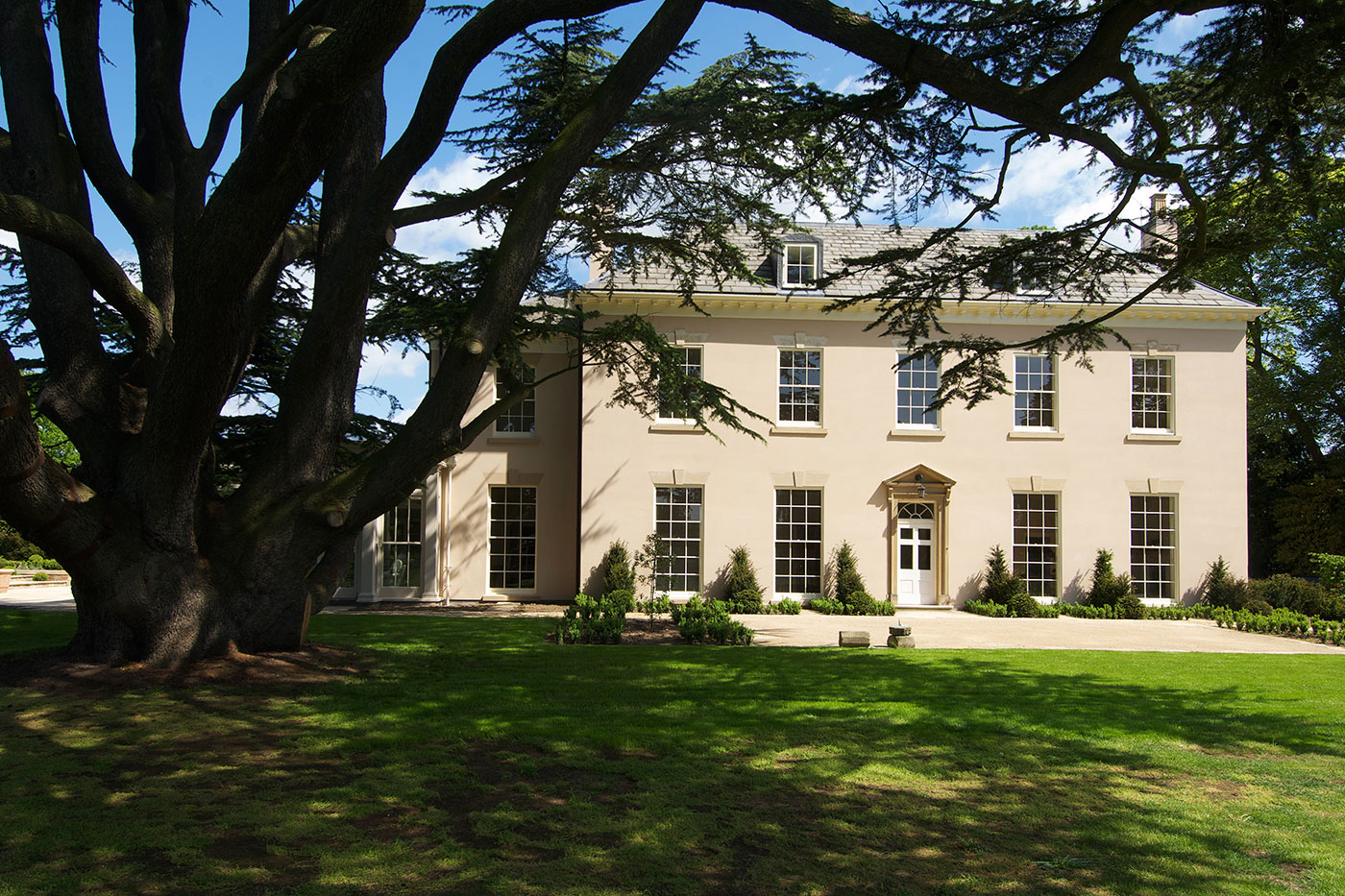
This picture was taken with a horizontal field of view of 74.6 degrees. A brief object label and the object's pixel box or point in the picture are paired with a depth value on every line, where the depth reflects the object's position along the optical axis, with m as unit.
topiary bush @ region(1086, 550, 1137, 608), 20.48
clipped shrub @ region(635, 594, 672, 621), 18.23
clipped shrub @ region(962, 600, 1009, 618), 19.78
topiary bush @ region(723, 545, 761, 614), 19.39
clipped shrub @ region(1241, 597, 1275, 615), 19.86
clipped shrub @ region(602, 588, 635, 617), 18.08
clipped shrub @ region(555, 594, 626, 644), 12.87
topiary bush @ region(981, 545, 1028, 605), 20.23
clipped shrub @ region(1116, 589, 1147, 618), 20.28
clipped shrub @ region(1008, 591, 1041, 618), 19.89
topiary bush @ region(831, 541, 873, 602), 19.94
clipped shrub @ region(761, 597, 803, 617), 19.41
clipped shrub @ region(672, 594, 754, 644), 13.40
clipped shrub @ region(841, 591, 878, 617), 19.52
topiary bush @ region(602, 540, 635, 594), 19.45
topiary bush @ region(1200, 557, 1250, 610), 20.55
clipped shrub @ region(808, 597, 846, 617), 19.53
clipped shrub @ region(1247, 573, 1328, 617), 19.98
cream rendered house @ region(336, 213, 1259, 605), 20.47
